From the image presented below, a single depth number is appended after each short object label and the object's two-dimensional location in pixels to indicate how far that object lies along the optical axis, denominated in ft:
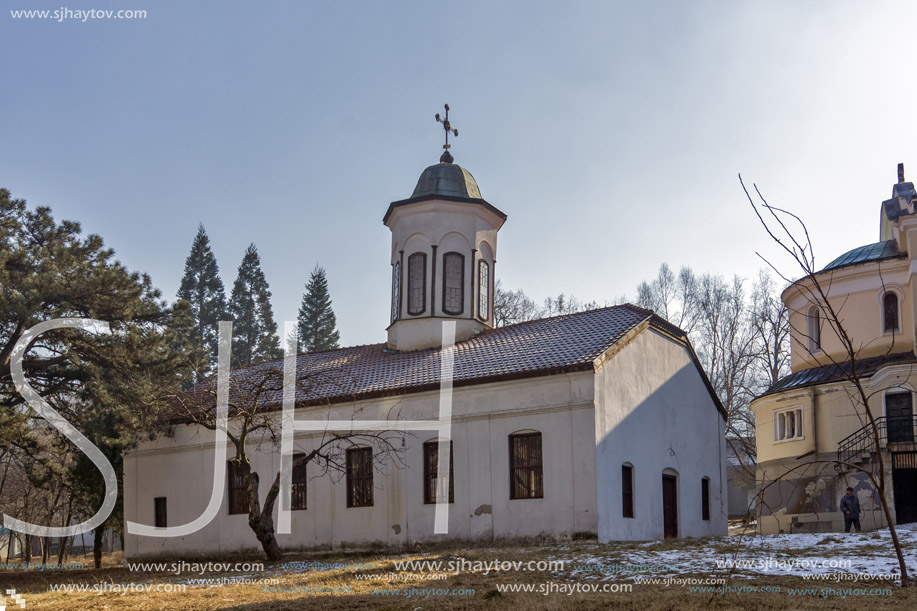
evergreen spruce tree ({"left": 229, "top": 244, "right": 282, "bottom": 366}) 219.61
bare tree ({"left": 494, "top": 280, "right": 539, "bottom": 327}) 167.66
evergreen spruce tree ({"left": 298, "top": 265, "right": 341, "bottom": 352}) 222.69
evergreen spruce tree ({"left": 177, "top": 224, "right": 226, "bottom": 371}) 219.61
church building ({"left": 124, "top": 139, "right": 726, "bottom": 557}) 69.92
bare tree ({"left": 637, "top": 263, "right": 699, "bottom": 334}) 163.22
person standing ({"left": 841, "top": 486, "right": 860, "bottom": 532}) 75.15
